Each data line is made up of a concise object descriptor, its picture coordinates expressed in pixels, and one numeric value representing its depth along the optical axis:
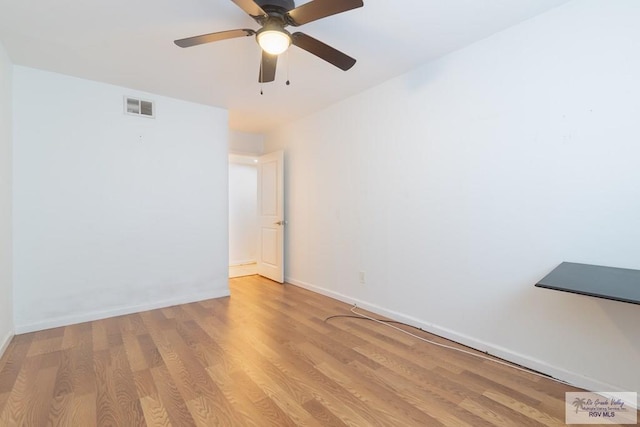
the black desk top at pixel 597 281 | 1.34
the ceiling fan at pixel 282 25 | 1.57
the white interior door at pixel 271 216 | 4.59
